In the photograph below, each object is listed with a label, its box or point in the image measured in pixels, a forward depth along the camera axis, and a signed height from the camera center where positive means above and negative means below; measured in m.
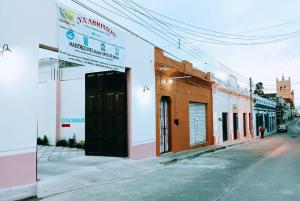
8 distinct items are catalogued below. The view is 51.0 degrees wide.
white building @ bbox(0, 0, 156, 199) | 8.29 +0.78
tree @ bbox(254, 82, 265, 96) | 101.28 +8.08
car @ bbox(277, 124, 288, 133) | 59.68 -3.10
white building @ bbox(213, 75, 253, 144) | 29.14 +0.27
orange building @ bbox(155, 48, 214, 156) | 17.77 +0.50
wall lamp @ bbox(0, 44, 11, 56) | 8.26 +1.79
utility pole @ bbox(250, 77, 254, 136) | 41.94 +0.01
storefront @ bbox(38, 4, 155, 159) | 10.70 +1.61
